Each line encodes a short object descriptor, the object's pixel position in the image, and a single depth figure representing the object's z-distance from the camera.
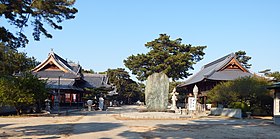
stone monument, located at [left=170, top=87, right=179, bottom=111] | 35.66
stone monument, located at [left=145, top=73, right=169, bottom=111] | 27.19
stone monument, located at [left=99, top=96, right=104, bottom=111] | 40.32
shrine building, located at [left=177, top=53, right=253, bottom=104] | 41.62
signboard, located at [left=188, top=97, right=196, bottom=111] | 29.23
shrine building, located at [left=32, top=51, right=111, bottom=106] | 42.19
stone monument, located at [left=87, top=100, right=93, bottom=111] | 39.43
